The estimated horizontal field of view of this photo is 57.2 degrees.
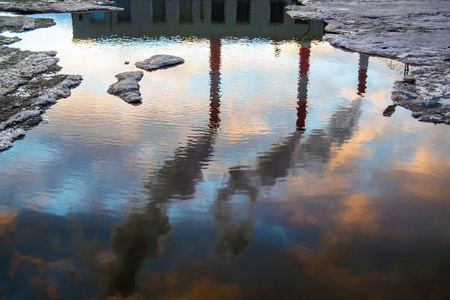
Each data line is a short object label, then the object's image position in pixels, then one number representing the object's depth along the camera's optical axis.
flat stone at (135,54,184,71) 6.68
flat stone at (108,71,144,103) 5.23
